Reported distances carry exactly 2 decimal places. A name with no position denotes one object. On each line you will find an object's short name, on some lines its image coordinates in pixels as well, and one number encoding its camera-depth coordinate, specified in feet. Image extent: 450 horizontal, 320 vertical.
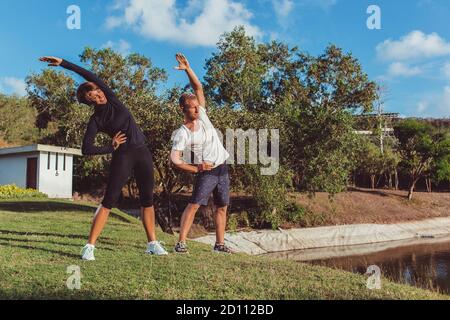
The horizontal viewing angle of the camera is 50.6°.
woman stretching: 18.83
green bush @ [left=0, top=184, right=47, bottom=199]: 73.50
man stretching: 20.58
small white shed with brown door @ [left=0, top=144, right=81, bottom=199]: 87.61
